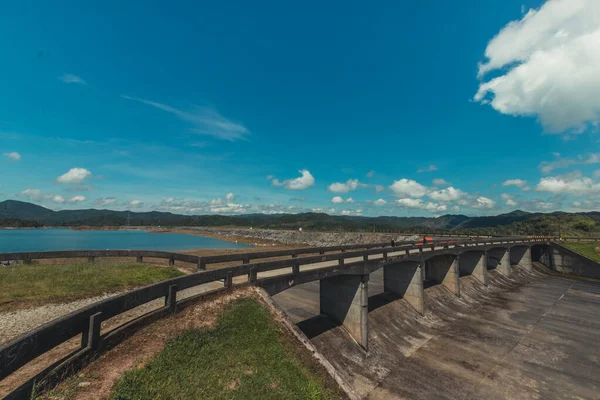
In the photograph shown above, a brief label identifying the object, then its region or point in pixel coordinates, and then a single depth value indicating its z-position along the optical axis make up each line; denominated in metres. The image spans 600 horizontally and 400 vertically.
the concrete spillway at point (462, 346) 15.93
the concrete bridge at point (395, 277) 16.75
